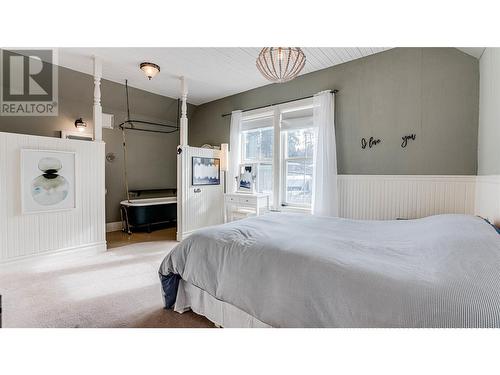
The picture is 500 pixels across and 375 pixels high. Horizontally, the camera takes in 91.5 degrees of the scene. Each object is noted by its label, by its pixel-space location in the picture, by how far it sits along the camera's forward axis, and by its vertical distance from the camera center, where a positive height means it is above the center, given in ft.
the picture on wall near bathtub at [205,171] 13.71 +0.51
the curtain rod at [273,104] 11.15 +4.17
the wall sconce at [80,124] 13.25 +2.99
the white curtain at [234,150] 14.84 +1.85
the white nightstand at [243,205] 13.00 -1.38
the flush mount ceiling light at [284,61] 6.35 +3.22
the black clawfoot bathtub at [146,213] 14.24 -2.03
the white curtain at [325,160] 10.87 +0.95
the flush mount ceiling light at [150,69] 11.09 +5.10
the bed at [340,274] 2.93 -1.40
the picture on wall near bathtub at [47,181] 8.91 -0.08
